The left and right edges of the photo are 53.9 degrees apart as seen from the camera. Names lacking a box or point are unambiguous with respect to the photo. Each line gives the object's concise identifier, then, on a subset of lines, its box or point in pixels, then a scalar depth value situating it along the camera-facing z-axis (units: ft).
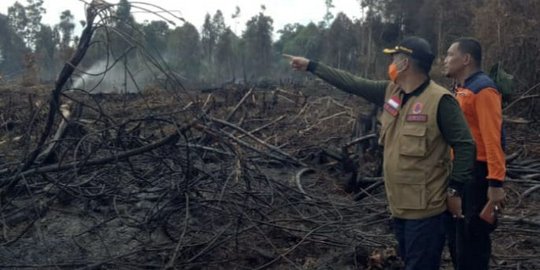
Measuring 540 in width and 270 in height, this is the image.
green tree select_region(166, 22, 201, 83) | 172.35
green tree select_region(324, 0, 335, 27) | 201.96
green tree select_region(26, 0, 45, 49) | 148.15
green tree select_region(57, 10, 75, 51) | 150.90
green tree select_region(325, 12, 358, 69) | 151.02
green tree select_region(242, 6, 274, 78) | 178.40
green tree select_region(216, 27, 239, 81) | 171.73
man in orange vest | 9.93
